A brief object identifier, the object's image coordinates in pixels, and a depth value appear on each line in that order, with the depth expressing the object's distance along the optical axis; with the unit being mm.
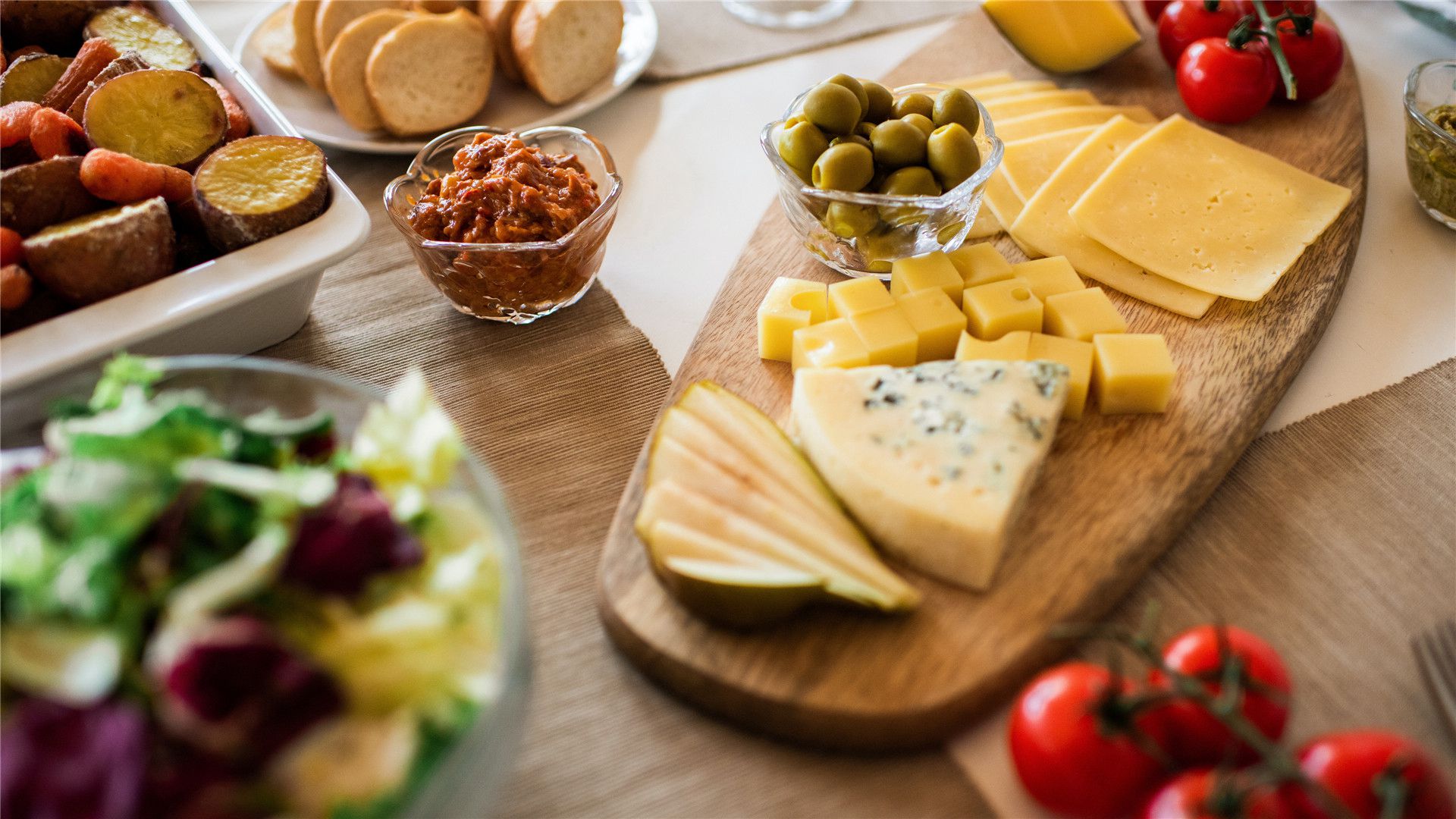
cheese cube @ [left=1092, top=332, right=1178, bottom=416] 702
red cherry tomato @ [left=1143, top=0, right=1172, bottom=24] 913
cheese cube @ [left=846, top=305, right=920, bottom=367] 717
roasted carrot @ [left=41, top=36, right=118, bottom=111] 765
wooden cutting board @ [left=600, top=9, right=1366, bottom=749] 640
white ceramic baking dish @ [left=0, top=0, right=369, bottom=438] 684
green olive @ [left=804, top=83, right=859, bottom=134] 747
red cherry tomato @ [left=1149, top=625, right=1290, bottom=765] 609
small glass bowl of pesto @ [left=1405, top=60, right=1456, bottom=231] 781
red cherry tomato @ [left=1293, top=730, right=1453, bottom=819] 587
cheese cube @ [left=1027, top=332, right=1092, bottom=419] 705
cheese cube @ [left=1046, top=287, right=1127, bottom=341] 725
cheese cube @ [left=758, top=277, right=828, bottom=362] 734
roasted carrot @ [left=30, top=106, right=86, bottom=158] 735
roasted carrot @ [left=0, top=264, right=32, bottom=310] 690
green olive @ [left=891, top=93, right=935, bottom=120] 768
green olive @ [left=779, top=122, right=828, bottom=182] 751
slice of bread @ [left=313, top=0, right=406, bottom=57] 850
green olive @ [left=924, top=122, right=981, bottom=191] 742
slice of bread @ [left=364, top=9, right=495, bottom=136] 829
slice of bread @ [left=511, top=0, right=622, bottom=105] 850
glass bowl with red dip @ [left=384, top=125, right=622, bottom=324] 742
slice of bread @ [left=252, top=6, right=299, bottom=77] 874
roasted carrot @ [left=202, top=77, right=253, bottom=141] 766
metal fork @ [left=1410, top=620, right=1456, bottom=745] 639
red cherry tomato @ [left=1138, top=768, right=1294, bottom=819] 577
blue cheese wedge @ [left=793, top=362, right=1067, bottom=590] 656
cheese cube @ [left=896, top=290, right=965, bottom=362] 724
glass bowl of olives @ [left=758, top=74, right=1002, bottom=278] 743
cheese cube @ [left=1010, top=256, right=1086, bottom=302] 743
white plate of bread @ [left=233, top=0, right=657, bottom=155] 836
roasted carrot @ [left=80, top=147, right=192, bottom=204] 713
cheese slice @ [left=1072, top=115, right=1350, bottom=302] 765
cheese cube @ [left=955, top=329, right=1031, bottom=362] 709
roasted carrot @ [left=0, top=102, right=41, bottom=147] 742
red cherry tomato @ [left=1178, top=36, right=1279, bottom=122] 832
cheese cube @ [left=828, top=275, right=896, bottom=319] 729
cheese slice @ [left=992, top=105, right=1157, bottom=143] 832
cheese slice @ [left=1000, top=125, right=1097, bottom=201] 803
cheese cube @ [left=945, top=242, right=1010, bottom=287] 744
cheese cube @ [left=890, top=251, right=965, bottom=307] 739
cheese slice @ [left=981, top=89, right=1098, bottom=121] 850
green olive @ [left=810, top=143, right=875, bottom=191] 740
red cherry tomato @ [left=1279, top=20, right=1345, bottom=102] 844
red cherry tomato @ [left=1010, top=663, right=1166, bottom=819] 605
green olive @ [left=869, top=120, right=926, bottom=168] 745
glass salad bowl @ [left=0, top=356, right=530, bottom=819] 560
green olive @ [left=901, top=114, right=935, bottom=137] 754
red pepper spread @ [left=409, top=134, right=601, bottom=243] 744
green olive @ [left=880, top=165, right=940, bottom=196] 743
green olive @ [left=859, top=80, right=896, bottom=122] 768
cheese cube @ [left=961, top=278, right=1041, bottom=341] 724
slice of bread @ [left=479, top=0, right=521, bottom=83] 862
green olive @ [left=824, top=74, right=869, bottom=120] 754
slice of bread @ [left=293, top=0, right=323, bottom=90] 854
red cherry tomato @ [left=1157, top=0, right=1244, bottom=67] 866
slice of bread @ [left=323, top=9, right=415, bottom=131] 836
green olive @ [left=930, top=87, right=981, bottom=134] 761
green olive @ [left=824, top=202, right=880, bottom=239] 745
